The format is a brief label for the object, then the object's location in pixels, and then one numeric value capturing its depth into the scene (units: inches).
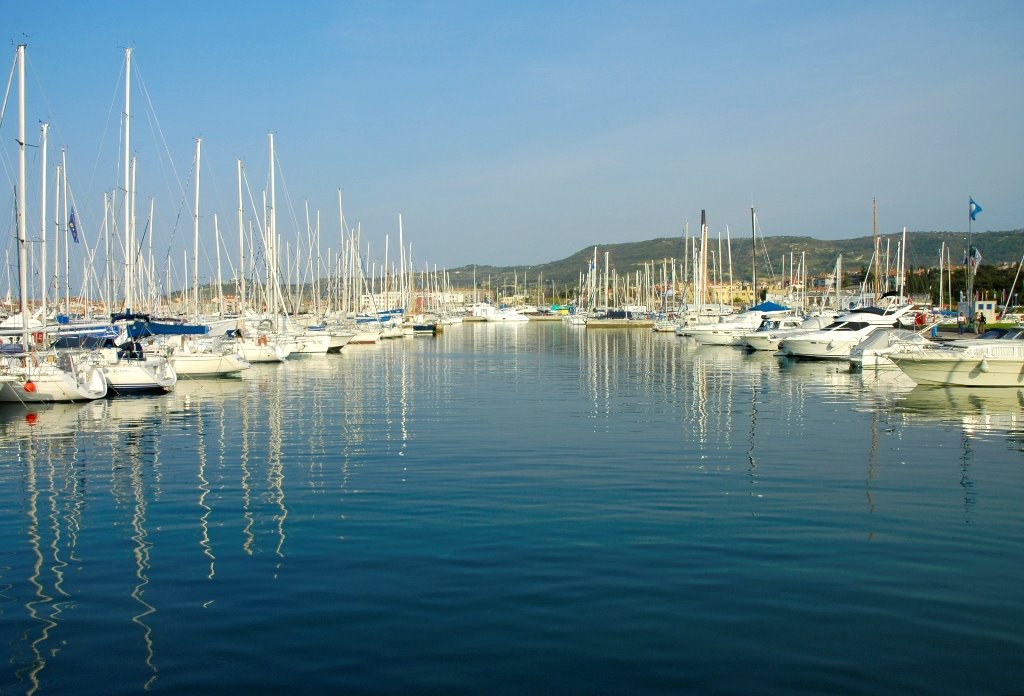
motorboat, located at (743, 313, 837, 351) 2154.3
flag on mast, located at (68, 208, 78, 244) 2009.1
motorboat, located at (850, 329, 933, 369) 1603.1
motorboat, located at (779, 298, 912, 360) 1817.2
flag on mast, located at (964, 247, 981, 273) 2050.9
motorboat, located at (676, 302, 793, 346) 2551.7
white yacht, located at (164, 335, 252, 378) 1505.9
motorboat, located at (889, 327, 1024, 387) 1189.7
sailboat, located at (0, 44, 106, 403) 1065.5
